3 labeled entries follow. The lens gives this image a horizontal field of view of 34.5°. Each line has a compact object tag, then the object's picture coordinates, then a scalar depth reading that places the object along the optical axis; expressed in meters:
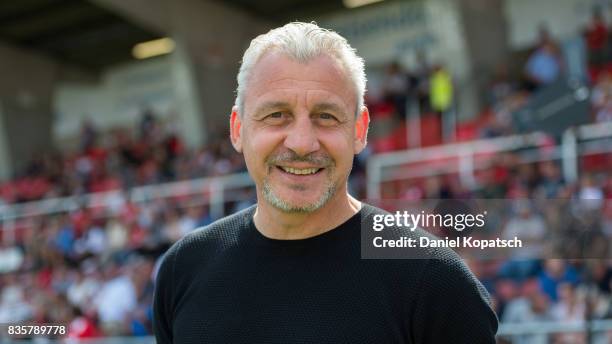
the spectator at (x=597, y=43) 14.43
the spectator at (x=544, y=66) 13.23
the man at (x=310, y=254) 2.14
